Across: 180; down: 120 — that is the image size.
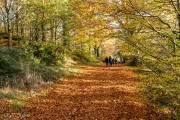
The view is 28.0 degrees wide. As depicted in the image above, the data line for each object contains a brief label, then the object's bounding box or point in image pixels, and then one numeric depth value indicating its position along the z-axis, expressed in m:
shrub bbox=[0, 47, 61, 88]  16.11
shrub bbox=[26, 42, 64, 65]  24.68
